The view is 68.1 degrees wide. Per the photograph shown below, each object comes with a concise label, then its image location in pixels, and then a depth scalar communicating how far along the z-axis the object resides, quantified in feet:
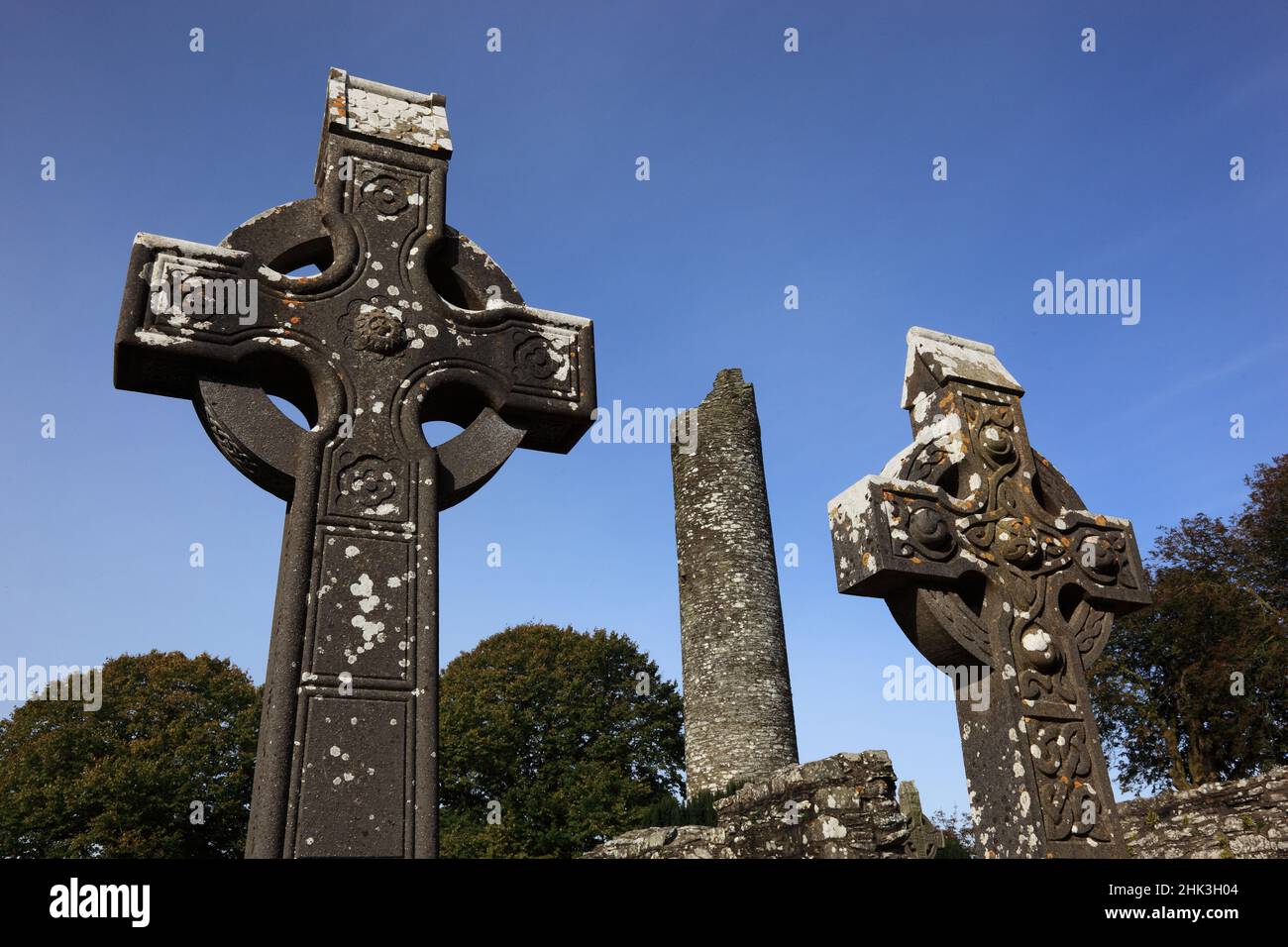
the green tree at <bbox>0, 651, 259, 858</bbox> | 81.25
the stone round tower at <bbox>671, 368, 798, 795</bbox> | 77.61
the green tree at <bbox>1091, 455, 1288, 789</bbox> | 68.80
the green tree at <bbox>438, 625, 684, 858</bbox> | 89.71
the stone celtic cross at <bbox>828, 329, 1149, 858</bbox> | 13.66
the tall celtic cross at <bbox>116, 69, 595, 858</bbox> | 9.98
